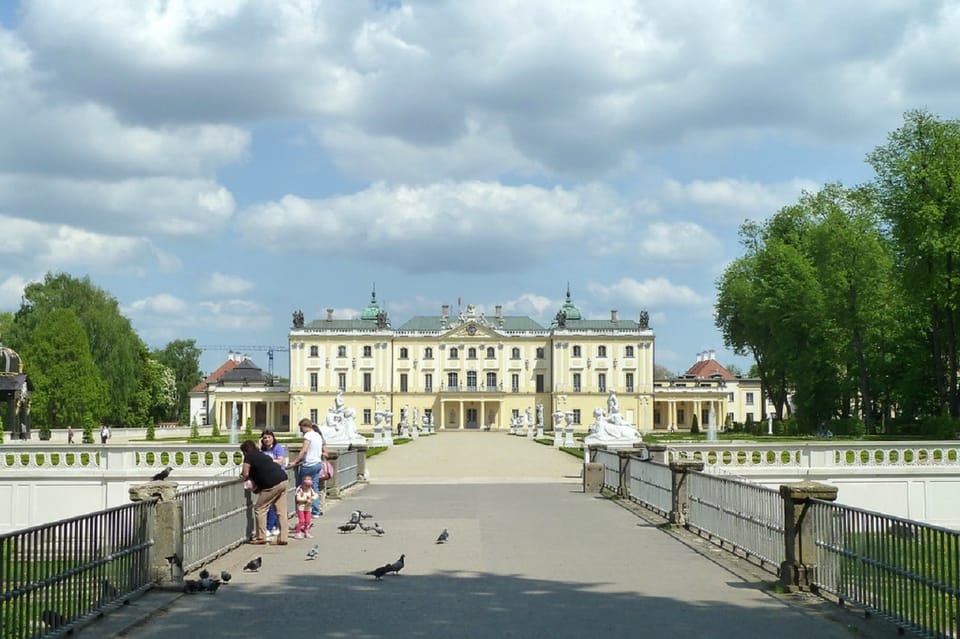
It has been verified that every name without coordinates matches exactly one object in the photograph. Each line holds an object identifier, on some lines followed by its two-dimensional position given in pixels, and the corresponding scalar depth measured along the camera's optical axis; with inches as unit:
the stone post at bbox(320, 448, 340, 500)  870.9
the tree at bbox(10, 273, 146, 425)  2859.3
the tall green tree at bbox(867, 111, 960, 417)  1566.2
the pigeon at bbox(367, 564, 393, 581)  437.1
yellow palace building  4559.5
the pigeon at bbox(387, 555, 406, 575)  441.7
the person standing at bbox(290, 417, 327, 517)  663.1
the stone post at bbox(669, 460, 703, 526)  647.8
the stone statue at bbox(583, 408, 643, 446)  1372.7
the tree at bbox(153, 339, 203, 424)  4626.0
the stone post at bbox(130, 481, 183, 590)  413.1
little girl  594.5
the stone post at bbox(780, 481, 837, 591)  411.8
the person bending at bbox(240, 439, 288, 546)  539.5
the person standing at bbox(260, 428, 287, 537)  588.7
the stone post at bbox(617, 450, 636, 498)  872.3
